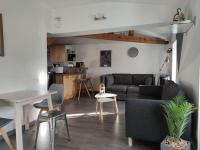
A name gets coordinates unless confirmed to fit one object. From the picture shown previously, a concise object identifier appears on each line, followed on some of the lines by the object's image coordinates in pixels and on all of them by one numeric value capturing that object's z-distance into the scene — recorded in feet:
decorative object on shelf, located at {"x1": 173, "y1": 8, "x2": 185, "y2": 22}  8.82
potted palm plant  6.59
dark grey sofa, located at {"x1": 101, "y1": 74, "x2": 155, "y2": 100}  18.86
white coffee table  12.88
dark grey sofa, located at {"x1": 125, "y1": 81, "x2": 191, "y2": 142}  7.84
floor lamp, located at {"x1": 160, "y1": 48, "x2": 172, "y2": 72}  20.69
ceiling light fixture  12.23
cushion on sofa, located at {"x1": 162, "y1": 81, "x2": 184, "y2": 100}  8.47
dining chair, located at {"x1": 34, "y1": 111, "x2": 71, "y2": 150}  8.04
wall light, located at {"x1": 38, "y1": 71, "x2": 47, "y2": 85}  12.60
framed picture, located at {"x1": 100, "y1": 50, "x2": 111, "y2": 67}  24.09
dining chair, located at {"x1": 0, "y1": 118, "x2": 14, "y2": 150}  7.39
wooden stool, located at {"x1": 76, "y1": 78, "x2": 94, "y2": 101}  21.79
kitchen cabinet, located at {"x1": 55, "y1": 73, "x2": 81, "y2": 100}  19.49
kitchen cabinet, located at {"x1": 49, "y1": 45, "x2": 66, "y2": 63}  24.70
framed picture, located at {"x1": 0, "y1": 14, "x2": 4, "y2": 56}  9.55
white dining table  7.60
